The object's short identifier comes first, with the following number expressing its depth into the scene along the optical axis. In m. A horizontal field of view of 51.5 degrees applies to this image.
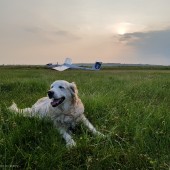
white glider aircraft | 32.20
